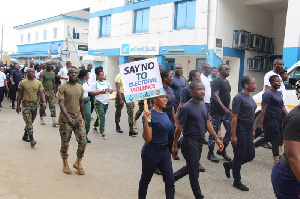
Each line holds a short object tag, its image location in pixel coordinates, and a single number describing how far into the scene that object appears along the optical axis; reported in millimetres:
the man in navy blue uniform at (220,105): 6043
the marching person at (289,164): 2334
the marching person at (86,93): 6641
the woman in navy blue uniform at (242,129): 4586
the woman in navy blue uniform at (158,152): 3438
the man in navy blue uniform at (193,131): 3969
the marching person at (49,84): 8977
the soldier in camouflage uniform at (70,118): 4953
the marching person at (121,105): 7977
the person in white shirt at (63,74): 10791
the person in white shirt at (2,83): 11820
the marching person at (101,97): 7230
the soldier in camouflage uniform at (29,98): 6523
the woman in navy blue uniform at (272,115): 5555
